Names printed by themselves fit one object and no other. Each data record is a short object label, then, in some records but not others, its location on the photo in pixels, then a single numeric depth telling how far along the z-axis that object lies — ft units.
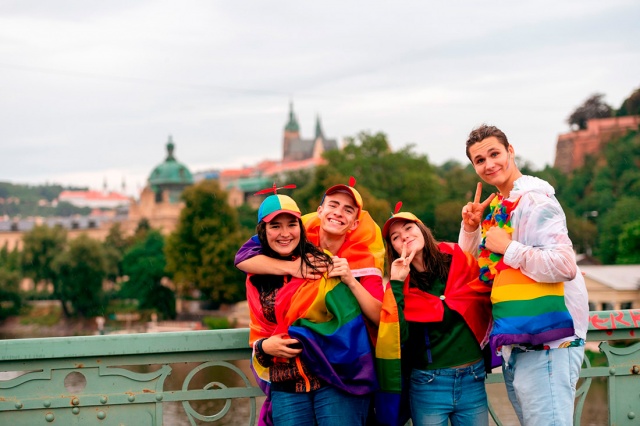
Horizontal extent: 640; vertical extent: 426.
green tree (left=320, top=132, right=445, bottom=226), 190.90
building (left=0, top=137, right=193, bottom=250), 297.33
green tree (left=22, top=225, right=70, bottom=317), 199.00
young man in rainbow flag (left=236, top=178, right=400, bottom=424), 11.78
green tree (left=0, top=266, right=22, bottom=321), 179.84
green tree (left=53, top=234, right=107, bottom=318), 187.62
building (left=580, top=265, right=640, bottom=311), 114.01
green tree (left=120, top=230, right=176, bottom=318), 181.47
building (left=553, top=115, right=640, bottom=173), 264.31
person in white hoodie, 11.36
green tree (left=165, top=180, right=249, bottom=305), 157.58
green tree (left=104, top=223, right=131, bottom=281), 201.36
